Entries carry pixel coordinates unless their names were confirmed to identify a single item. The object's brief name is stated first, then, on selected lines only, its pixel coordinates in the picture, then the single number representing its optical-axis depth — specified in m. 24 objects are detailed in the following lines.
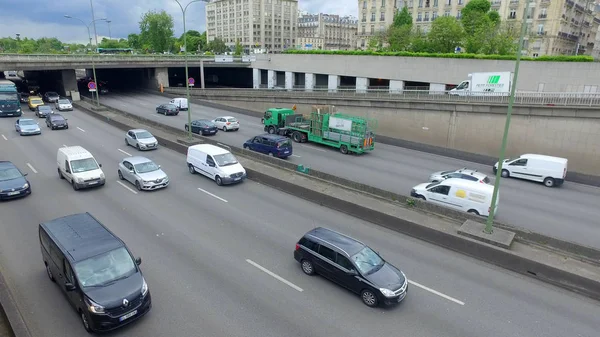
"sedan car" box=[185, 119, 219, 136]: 32.31
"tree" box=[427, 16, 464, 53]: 51.44
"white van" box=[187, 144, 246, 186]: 20.05
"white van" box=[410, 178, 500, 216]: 16.66
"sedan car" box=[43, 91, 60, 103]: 47.44
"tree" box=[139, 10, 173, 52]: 114.62
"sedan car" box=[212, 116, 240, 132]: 35.03
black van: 8.69
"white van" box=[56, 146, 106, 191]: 18.33
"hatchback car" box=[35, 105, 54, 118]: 38.03
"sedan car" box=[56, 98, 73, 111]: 42.53
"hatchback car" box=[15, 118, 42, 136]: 29.88
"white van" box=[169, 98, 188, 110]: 46.25
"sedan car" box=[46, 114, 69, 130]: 32.38
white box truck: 31.42
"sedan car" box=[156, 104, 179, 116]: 42.16
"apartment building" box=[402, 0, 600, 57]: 64.88
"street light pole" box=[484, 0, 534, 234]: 11.93
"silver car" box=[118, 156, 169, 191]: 18.69
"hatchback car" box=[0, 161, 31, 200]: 16.67
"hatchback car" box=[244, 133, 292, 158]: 25.60
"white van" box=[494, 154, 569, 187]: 22.92
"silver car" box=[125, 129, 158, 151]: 26.66
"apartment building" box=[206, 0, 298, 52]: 192.25
